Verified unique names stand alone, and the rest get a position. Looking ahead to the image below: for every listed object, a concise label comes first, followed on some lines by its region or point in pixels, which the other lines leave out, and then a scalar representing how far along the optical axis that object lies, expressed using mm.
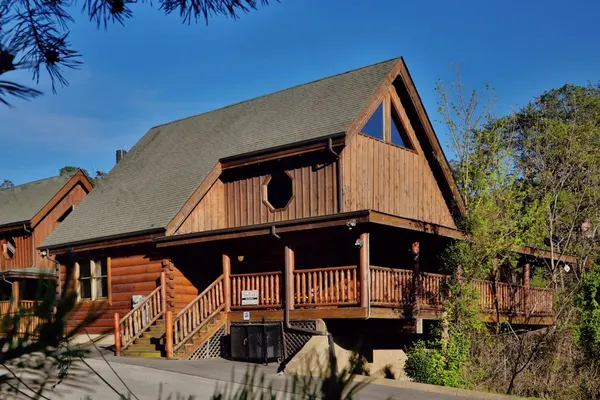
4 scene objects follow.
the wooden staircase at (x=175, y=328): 17047
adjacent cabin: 29641
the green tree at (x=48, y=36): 1926
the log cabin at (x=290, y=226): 16844
